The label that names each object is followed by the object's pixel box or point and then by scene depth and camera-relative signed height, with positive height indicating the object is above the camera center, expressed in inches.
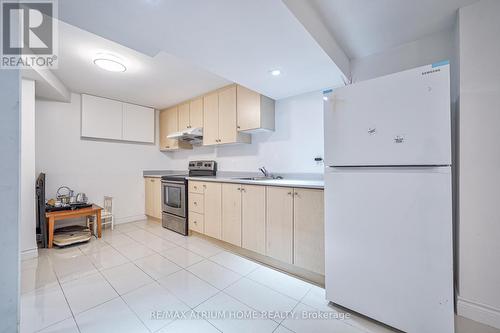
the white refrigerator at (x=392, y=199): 46.2 -8.8
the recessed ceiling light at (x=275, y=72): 77.9 +38.3
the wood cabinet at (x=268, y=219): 73.0 -23.4
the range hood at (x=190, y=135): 132.9 +23.0
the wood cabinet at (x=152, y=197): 148.9 -22.6
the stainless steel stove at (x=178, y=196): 124.6 -19.4
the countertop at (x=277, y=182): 76.2 -6.4
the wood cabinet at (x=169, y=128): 154.8 +32.5
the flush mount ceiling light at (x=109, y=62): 84.8 +47.6
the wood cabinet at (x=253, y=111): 105.2 +31.0
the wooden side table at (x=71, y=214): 105.2 -26.5
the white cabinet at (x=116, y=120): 133.0 +35.2
